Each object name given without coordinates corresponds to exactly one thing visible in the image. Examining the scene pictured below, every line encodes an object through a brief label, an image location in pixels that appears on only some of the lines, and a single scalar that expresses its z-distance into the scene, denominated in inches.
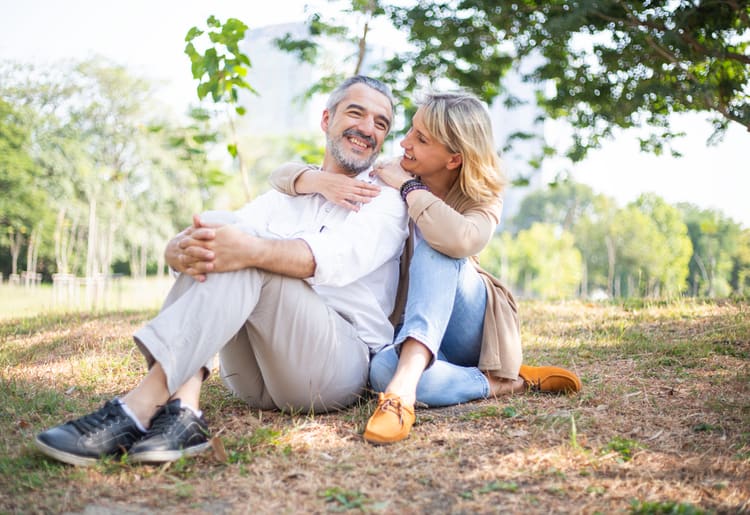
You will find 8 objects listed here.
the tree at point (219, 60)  200.2
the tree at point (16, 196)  1058.1
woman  101.0
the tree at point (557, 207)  2632.9
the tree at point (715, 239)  390.9
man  82.7
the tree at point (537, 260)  2122.3
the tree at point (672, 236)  1477.6
